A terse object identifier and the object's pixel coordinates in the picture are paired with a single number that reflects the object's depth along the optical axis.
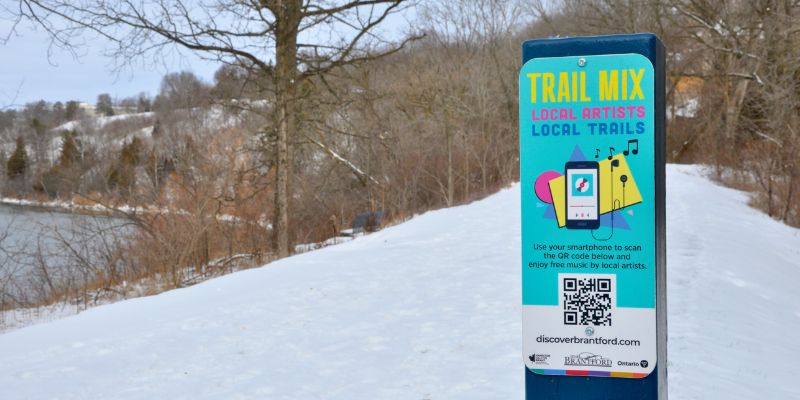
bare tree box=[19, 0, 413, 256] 14.73
